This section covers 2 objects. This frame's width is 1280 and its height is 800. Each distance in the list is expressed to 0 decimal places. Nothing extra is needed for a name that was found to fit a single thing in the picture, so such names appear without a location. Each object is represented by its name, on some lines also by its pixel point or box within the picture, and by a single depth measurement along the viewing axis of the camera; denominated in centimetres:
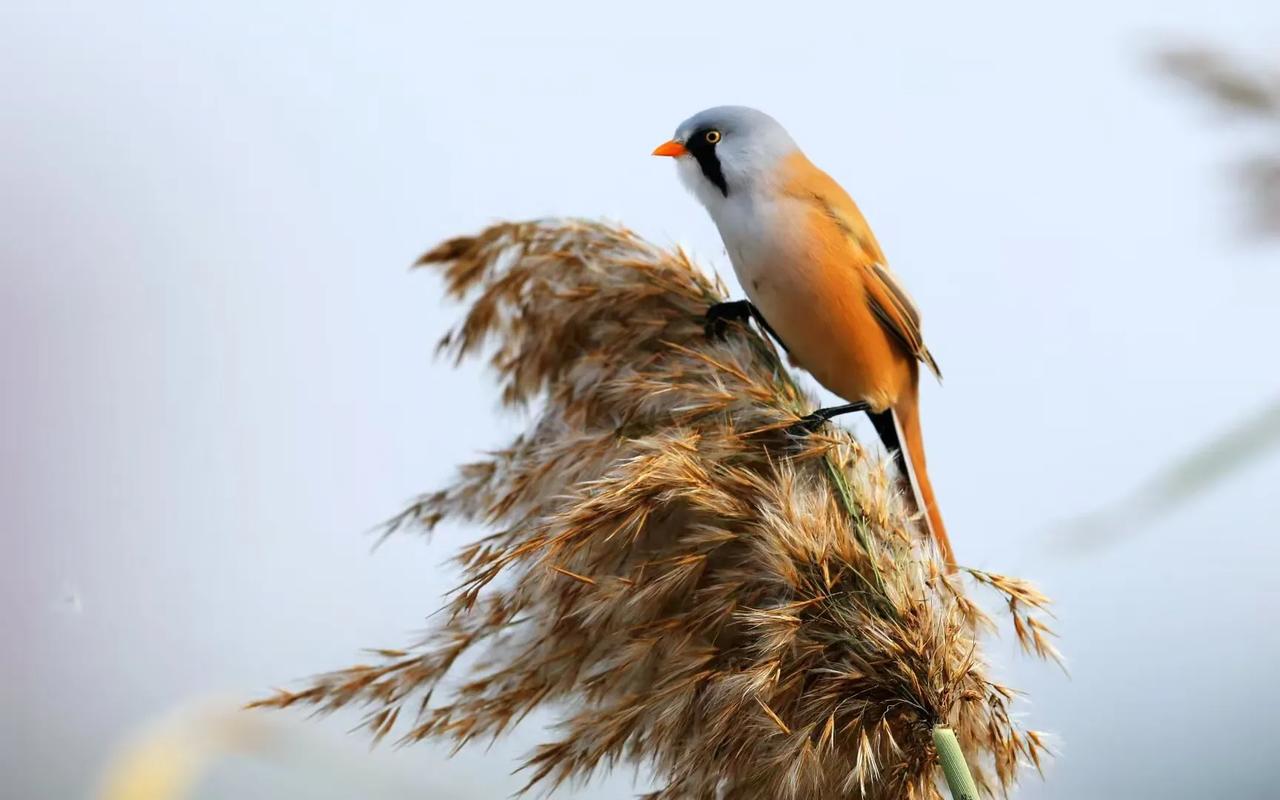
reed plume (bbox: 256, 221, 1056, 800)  567
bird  574
